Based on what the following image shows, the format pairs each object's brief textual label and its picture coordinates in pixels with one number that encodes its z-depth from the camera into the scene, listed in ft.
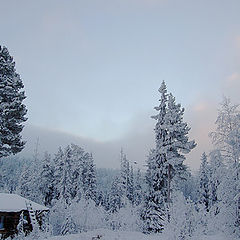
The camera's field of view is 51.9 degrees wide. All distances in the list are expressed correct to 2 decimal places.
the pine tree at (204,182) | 189.47
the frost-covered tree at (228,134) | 56.77
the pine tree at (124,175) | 192.54
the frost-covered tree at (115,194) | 190.57
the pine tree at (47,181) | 167.31
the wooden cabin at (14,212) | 73.62
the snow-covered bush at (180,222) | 46.47
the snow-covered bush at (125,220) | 92.63
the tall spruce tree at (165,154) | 83.10
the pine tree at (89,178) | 165.96
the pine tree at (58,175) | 161.88
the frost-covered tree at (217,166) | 57.62
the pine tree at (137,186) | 243.40
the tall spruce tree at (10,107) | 56.95
